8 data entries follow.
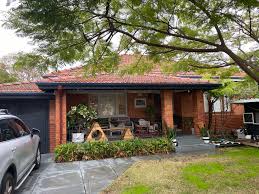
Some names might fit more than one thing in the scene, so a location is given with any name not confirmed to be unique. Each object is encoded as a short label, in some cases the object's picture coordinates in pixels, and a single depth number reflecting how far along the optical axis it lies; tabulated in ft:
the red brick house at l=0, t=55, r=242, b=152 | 30.06
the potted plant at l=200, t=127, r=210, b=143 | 32.06
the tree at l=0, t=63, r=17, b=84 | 71.70
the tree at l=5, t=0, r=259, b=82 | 11.70
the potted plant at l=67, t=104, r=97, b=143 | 31.61
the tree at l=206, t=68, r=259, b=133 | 33.65
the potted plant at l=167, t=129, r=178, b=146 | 29.85
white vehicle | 12.95
